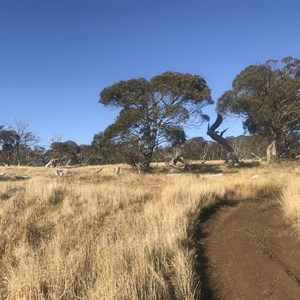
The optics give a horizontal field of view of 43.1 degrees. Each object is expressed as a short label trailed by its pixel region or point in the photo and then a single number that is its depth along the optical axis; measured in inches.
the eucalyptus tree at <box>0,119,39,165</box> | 2561.5
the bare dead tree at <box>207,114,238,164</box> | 1595.7
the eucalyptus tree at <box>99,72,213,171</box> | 1312.7
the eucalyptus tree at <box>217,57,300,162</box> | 1453.0
